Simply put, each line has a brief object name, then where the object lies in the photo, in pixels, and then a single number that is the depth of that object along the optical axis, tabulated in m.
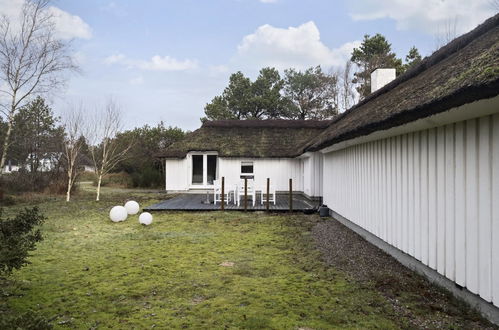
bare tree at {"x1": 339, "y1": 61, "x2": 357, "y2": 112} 31.28
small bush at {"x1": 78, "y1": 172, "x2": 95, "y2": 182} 30.67
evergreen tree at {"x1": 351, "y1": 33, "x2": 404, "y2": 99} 27.78
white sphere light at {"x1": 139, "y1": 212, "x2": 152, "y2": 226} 9.12
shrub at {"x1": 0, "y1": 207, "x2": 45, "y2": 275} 3.02
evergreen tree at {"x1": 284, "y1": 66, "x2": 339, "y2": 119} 32.78
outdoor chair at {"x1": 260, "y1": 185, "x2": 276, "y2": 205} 12.88
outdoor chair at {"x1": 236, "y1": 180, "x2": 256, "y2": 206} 12.79
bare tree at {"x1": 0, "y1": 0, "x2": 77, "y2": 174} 16.36
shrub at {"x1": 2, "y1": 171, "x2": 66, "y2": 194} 17.42
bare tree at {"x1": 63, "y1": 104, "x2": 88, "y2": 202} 16.45
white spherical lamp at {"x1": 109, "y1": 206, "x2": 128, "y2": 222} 9.82
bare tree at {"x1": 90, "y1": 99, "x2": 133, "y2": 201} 17.58
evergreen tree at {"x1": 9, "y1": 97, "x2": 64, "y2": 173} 19.81
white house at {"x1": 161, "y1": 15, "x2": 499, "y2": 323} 3.19
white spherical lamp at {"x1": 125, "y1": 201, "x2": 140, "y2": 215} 11.14
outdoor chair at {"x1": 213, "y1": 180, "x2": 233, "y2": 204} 12.80
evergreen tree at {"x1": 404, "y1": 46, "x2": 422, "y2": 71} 27.27
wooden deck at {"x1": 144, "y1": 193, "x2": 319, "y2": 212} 11.88
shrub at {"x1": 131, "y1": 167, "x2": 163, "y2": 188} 23.55
